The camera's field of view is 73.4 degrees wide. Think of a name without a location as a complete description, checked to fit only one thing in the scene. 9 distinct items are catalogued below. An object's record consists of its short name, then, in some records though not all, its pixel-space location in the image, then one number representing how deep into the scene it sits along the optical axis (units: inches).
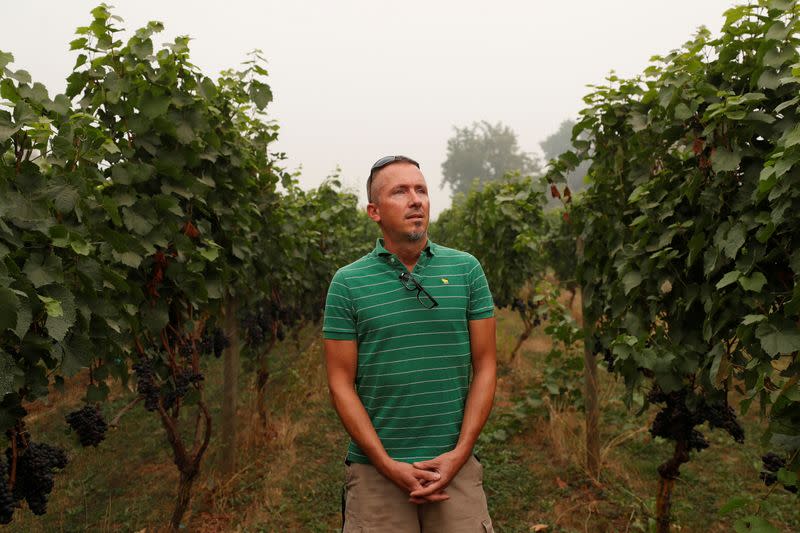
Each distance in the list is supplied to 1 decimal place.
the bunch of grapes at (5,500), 80.0
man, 69.7
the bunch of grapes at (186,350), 132.3
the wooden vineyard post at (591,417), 180.5
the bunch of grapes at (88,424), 106.4
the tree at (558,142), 3044.8
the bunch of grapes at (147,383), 117.9
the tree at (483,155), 2618.1
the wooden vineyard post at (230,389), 187.2
